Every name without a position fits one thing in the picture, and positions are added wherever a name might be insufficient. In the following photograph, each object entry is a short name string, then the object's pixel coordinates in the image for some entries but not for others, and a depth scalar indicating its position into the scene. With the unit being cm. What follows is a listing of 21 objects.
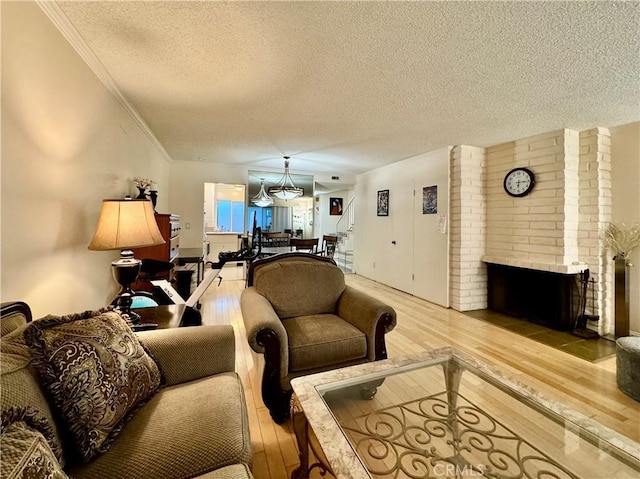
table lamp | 158
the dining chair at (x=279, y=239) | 523
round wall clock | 355
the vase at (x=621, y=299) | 284
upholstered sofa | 66
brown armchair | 166
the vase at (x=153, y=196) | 328
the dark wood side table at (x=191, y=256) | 406
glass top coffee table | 98
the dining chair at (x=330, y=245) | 558
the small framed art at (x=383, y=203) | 546
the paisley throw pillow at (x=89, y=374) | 84
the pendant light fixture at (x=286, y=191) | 519
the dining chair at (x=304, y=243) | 471
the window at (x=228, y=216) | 798
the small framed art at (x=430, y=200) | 428
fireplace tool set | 315
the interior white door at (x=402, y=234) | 483
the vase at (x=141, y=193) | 295
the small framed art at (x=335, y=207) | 947
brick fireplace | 316
